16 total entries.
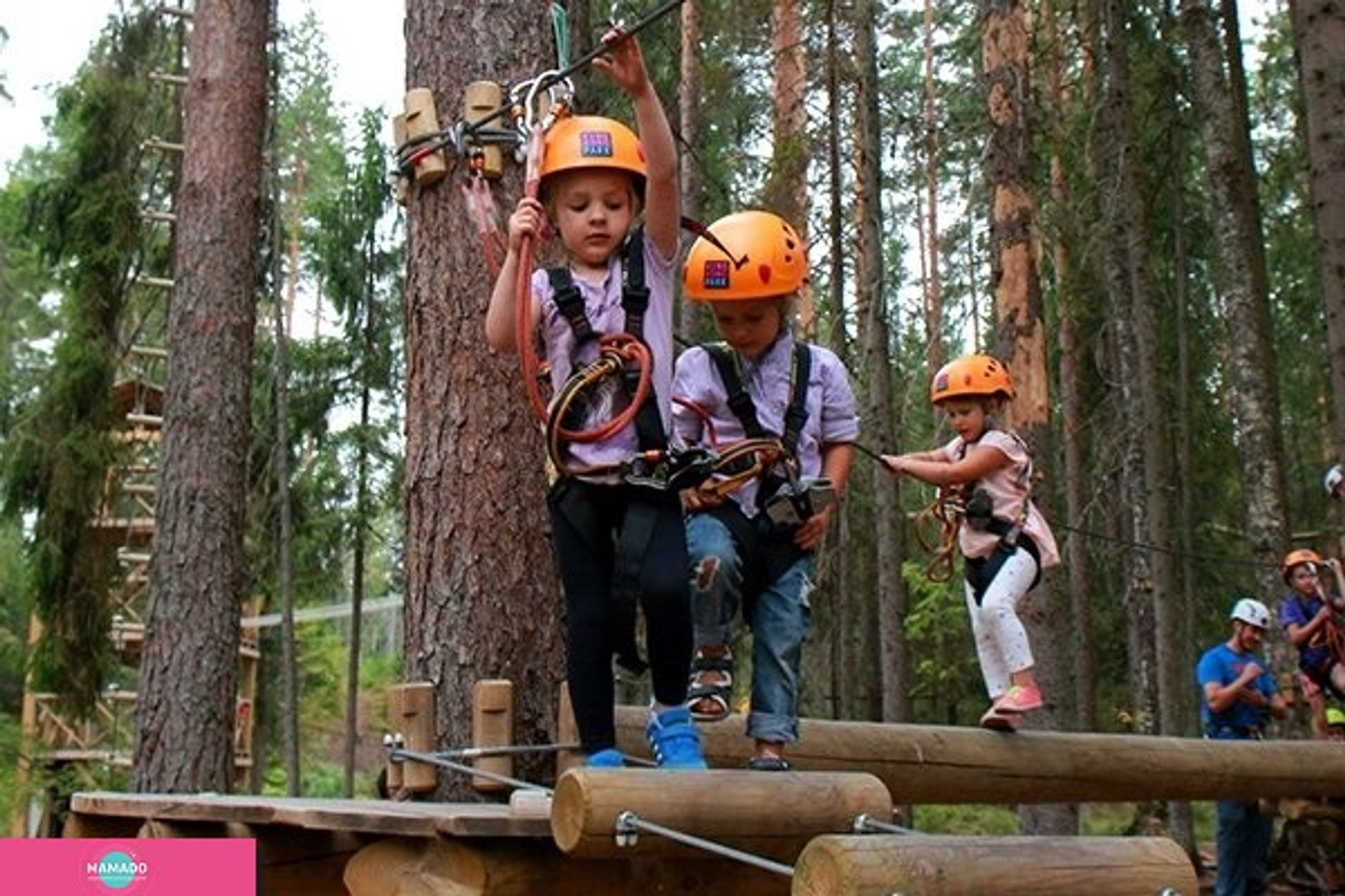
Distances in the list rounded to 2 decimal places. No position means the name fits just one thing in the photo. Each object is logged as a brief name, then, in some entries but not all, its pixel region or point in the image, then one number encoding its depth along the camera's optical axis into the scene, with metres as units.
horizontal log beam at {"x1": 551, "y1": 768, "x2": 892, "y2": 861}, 3.32
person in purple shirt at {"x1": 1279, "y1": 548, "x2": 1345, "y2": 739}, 10.55
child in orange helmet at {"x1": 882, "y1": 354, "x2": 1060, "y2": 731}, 6.16
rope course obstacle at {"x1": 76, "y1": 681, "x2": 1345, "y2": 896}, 3.05
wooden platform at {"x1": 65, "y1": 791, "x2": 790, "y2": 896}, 3.65
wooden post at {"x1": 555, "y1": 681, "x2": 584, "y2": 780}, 4.37
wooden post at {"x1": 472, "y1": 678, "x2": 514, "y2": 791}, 4.35
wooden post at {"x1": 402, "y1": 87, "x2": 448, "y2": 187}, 4.80
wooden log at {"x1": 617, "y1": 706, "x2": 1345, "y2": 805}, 5.51
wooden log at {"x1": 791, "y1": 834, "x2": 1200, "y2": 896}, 2.87
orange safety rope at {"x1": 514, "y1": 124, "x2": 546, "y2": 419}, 4.00
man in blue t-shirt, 10.35
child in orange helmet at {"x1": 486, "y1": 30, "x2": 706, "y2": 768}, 4.07
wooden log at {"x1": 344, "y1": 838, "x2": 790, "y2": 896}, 3.67
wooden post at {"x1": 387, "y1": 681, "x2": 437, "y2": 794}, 4.48
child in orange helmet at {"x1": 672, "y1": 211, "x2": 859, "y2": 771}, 4.53
